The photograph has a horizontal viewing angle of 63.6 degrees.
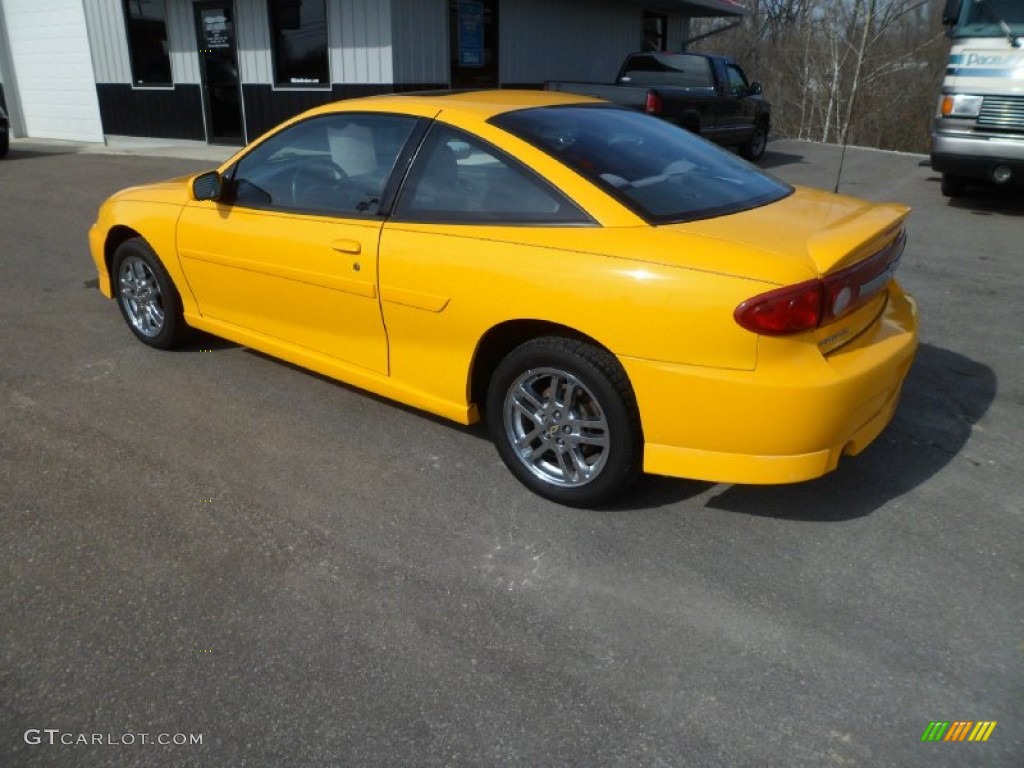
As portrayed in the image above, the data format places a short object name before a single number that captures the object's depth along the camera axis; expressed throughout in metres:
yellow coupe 2.81
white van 8.82
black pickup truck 12.12
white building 13.19
